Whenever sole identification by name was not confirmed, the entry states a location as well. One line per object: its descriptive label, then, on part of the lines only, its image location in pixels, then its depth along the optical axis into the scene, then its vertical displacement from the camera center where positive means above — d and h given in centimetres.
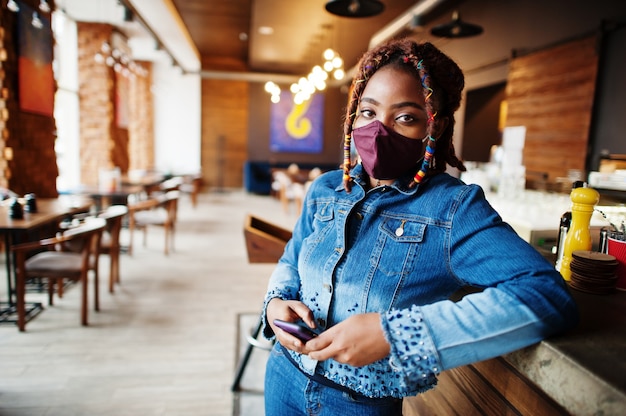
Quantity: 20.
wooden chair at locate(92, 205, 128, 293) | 381 -94
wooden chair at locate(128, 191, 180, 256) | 509 -87
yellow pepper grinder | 112 -17
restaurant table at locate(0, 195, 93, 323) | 303 -58
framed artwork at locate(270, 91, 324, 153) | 1299 +101
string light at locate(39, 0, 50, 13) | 476 +165
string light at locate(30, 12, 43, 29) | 440 +136
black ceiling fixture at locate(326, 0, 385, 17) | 369 +137
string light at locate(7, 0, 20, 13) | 387 +133
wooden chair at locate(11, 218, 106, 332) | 302 -91
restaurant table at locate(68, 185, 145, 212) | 524 -57
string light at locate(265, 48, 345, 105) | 673 +144
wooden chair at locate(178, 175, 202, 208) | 949 -80
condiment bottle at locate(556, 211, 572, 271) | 129 -20
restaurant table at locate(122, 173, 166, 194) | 647 -52
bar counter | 65 -36
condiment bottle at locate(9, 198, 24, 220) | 320 -51
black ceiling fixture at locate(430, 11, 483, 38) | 427 +139
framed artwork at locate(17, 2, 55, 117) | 443 +92
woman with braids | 73 -22
